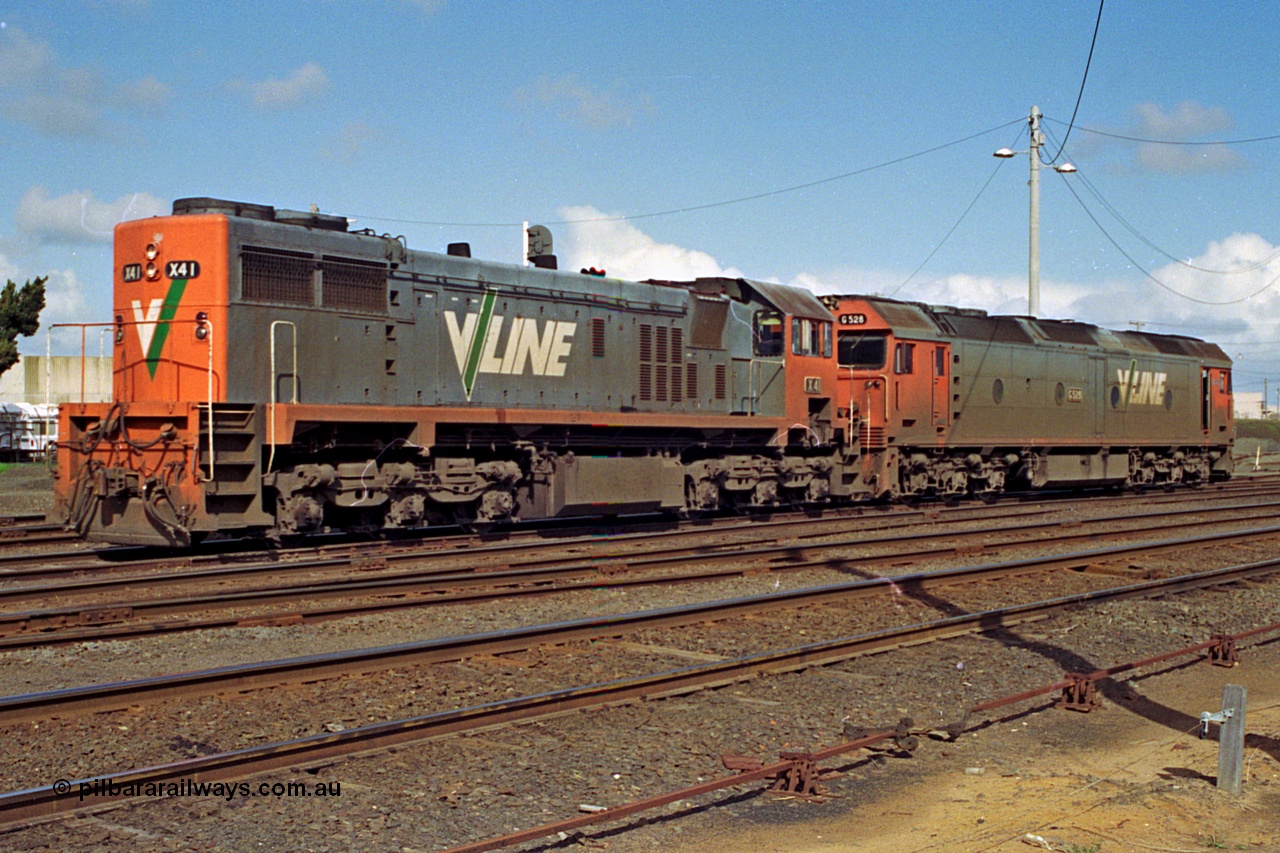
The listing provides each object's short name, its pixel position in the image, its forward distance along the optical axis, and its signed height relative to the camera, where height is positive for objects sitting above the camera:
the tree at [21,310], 40.34 +3.91
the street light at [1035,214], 29.45 +5.49
